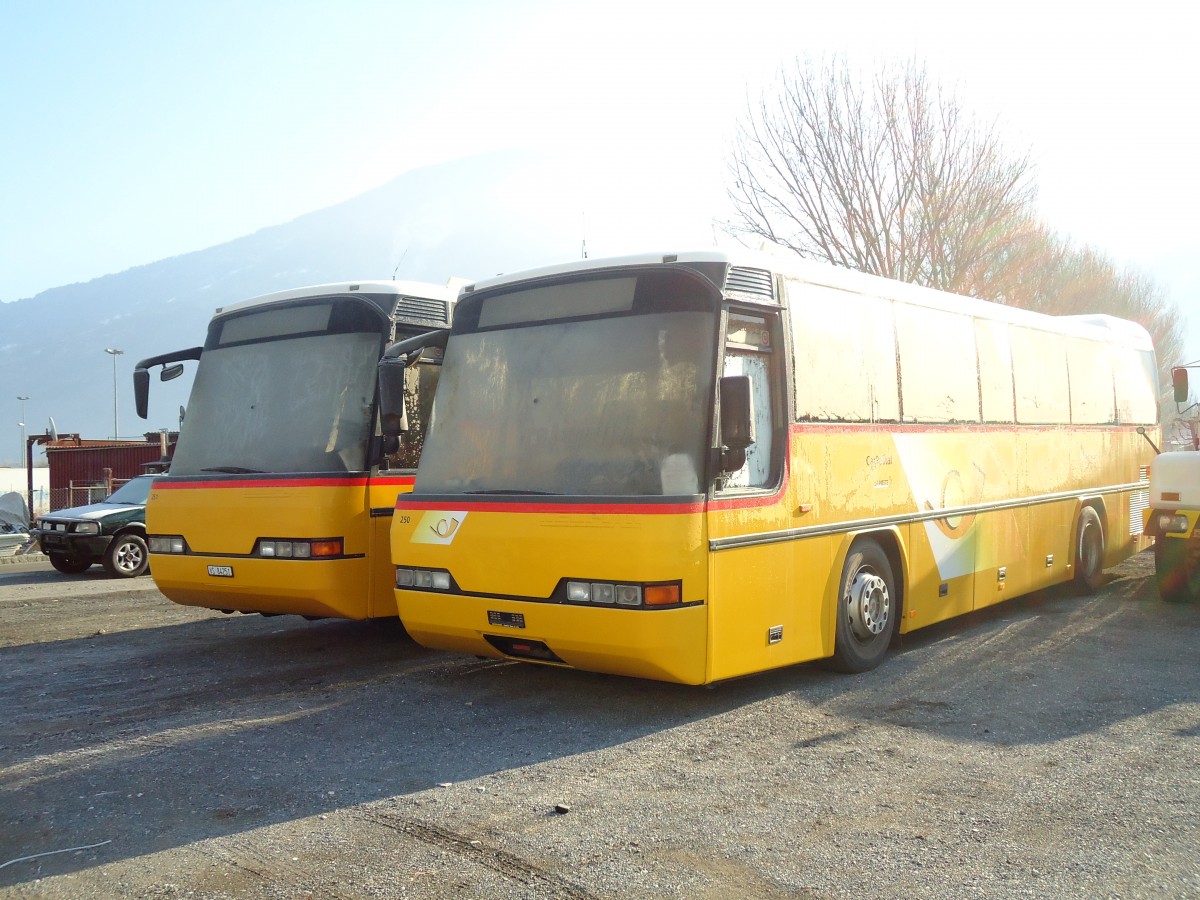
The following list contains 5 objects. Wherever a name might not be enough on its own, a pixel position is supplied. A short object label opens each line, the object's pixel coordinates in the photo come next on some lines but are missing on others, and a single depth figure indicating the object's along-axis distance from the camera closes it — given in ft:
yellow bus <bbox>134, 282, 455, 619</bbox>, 28.60
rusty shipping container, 107.65
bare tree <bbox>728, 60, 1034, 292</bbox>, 84.99
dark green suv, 56.18
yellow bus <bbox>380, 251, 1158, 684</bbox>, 21.63
